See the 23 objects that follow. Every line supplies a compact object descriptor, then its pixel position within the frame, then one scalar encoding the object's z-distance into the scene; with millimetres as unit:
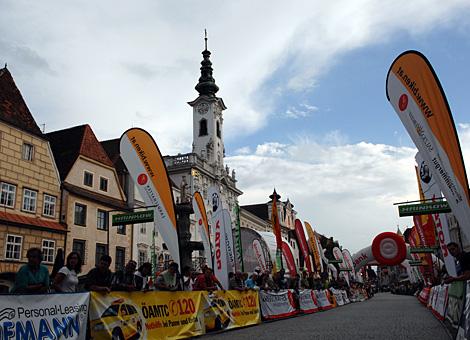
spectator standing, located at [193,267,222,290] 13062
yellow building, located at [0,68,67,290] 25062
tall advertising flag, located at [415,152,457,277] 14599
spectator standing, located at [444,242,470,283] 9242
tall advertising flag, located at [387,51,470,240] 8648
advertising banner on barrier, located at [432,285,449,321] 12429
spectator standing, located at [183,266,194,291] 13465
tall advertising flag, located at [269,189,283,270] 23672
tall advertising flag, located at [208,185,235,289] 16688
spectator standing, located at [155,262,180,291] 10801
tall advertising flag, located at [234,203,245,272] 22647
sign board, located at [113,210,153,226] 15484
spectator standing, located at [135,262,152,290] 10836
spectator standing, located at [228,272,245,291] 15406
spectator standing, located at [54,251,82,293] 8115
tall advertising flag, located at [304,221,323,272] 29250
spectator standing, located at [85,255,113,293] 8688
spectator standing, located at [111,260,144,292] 9117
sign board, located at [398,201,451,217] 14578
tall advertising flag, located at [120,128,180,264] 13483
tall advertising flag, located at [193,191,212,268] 17656
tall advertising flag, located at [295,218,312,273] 27228
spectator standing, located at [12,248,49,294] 7348
